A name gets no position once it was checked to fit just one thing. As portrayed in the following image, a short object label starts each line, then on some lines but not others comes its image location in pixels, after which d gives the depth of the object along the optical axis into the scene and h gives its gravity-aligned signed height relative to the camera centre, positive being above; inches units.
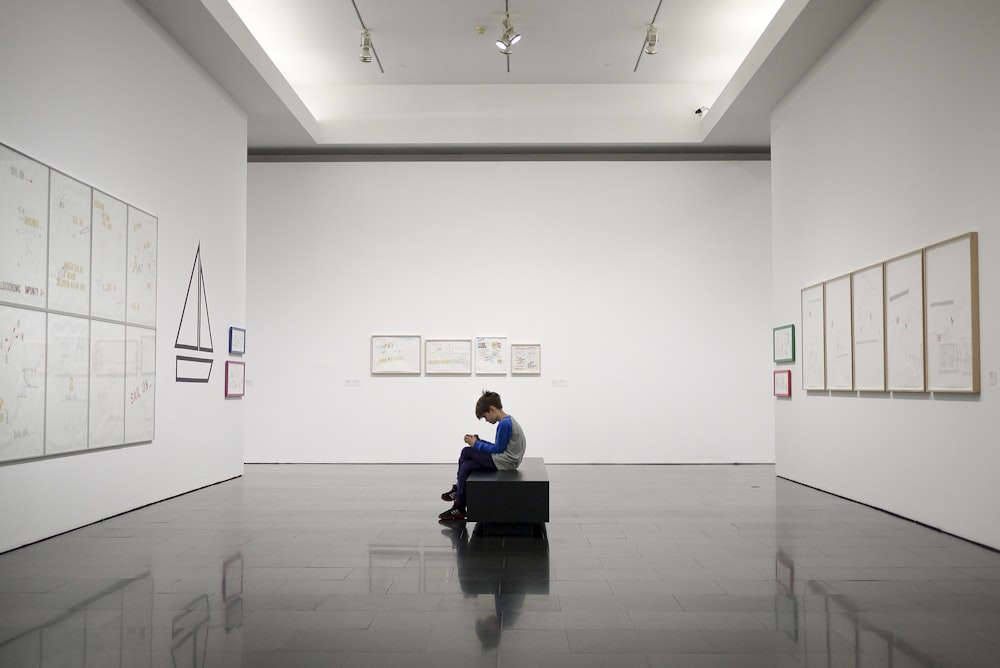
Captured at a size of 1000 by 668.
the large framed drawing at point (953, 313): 289.4 +22.6
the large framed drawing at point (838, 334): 401.1 +19.9
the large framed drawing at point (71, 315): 273.1 +20.4
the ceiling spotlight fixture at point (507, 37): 475.5 +194.6
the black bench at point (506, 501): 288.0 -45.2
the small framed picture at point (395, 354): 594.2 +12.4
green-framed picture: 480.1 +17.9
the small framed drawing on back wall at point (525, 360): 593.6 +8.6
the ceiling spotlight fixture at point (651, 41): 489.9 +200.5
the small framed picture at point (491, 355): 593.6 +12.0
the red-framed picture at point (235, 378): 471.5 -4.7
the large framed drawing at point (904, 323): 330.3 +21.5
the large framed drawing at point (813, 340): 434.6 +18.1
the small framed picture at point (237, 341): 478.5 +17.6
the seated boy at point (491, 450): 319.9 -30.9
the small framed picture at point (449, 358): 594.2 +9.8
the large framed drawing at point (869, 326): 365.7 +21.8
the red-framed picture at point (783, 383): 481.7 -5.7
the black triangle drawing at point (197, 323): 414.9 +24.6
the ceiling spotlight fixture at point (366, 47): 497.4 +198.1
